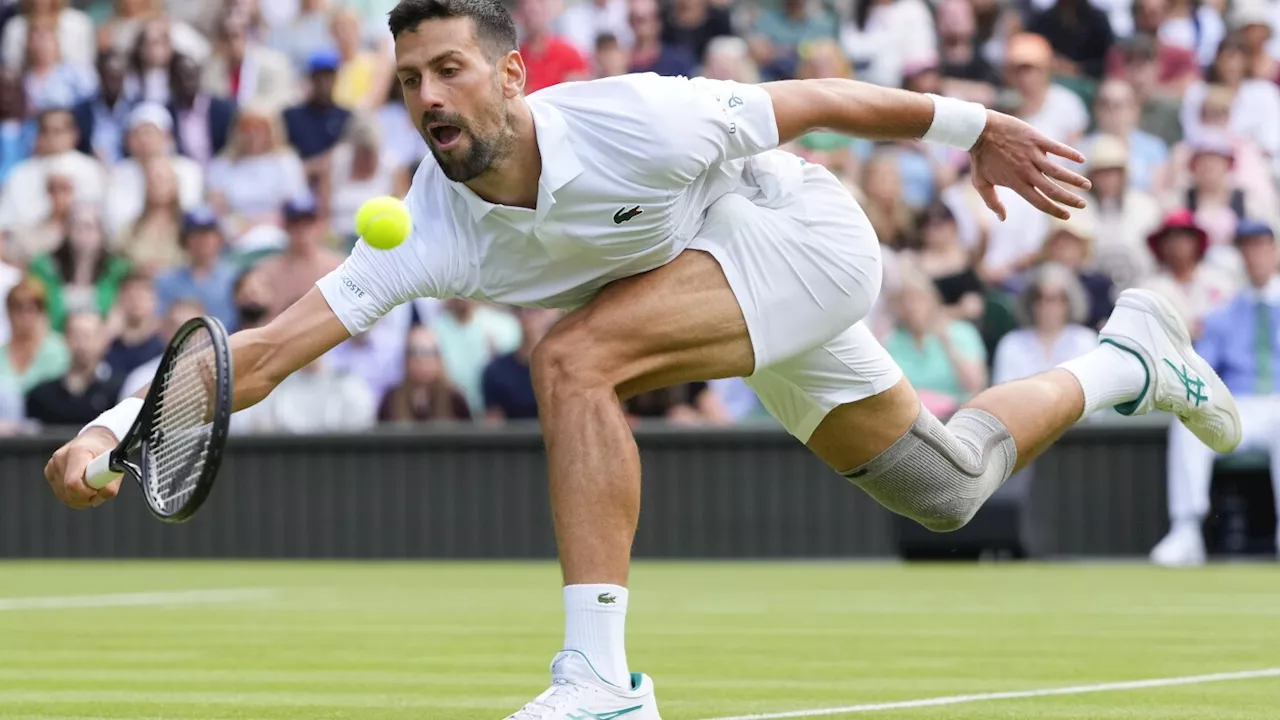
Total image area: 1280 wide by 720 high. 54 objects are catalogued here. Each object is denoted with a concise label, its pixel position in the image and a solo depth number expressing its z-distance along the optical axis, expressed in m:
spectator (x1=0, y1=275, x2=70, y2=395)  14.71
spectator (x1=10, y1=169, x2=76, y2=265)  15.86
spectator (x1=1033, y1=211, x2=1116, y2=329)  13.23
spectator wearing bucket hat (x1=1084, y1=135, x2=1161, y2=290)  13.70
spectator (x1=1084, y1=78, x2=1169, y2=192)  14.52
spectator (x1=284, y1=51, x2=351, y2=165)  16.08
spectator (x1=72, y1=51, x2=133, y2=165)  16.77
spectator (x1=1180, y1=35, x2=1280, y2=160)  14.52
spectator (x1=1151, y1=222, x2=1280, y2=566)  12.89
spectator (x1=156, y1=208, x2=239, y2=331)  14.95
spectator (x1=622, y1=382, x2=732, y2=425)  13.93
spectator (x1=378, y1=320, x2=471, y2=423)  14.12
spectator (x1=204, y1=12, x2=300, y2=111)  16.97
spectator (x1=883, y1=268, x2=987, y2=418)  13.05
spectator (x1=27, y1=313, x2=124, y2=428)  14.52
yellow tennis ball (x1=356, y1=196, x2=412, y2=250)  5.02
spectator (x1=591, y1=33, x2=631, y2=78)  15.55
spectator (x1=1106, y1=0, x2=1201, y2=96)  15.07
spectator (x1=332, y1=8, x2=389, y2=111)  16.44
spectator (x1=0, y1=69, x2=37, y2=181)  16.91
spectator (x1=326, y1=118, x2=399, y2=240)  15.52
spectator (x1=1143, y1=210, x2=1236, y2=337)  13.09
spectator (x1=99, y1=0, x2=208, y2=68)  16.91
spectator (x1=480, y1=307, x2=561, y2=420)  13.95
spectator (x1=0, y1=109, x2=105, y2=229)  16.22
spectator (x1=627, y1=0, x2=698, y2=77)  15.72
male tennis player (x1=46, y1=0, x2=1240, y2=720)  4.79
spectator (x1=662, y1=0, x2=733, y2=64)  15.97
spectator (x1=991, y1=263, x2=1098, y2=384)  12.86
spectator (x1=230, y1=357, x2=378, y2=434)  14.52
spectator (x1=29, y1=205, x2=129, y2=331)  15.41
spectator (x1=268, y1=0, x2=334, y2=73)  17.17
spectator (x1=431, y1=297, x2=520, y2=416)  14.30
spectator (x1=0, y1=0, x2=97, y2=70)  17.36
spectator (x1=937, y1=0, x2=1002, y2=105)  15.05
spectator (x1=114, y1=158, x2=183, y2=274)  15.48
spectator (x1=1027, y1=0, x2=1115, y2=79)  15.40
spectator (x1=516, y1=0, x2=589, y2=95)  15.69
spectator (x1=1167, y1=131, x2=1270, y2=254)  13.88
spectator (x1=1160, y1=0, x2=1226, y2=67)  15.17
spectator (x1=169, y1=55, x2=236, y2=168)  16.67
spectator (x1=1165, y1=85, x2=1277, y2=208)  14.14
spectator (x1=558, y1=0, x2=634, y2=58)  16.44
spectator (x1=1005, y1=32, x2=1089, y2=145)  14.71
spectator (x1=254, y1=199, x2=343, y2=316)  14.31
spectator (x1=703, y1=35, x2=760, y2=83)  15.04
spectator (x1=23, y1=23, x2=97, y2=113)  17.14
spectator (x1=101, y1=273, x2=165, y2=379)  14.48
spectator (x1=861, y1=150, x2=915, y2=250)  14.05
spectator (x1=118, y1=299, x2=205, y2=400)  14.25
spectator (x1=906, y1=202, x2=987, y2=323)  13.55
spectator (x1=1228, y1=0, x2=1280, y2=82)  14.67
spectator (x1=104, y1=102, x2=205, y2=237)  15.95
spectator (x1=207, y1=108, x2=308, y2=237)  15.93
